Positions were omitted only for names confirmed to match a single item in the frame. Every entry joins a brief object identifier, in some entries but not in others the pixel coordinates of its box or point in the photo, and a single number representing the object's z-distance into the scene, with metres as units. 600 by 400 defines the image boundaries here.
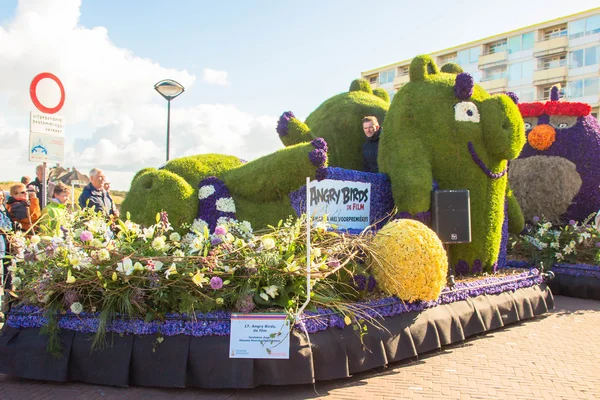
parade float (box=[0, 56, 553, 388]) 4.04
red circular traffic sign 6.02
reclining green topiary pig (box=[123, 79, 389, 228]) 5.98
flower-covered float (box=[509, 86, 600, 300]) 10.57
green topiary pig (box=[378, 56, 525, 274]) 7.02
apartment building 32.47
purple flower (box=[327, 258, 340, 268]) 4.44
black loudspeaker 6.37
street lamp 9.76
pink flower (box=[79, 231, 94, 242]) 4.23
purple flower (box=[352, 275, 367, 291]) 4.87
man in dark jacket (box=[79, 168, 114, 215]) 6.59
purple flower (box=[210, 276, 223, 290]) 4.03
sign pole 6.33
